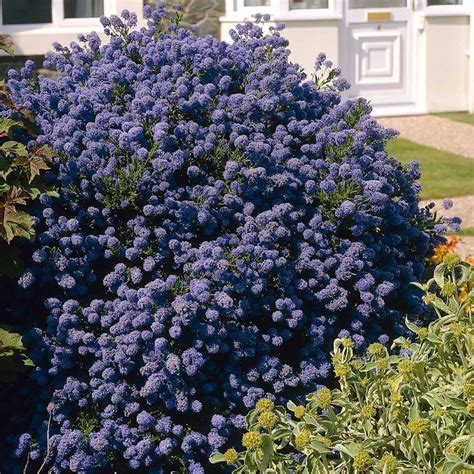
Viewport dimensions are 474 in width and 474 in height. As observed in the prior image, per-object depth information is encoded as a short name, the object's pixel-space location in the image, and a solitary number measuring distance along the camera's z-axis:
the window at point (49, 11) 10.70
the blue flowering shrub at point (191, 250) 3.05
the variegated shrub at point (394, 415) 2.39
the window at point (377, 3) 12.48
